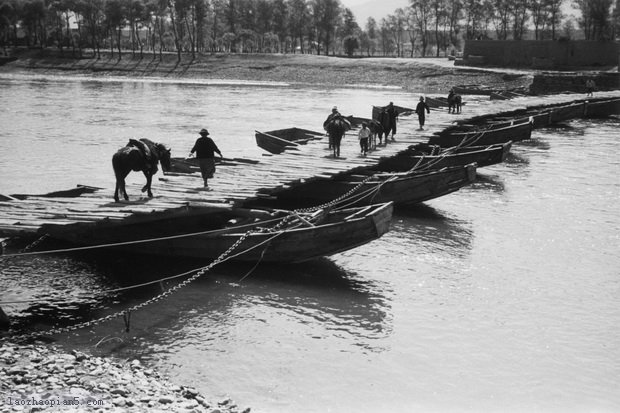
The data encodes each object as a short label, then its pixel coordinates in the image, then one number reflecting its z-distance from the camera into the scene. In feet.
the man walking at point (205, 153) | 53.01
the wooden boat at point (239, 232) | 45.52
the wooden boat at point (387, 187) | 63.21
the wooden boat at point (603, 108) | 157.82
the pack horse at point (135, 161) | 47.91
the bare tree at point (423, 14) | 387.96
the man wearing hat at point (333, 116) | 72.24
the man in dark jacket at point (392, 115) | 83.51
